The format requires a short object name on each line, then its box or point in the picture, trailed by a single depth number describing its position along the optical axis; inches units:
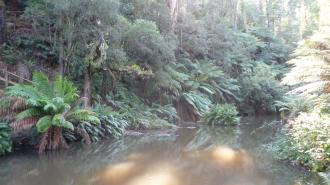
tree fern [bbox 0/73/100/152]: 318.0
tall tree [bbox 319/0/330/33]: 348.2
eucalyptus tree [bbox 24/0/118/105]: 422.3
